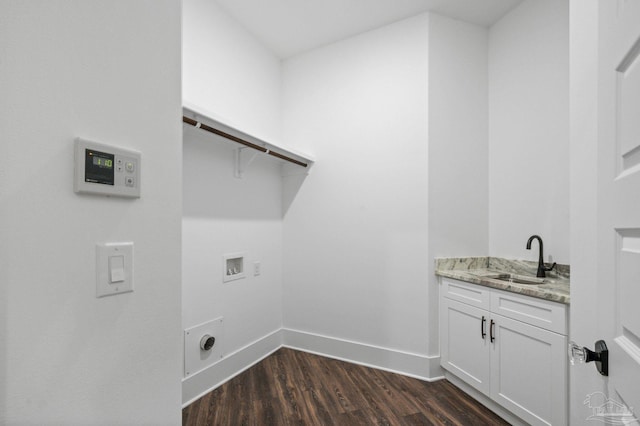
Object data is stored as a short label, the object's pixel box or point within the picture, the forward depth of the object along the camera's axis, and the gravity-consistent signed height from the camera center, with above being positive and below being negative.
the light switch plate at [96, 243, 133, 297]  0.72 -0.14
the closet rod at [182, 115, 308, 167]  1.76 +0.51
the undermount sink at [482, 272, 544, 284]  2.07 -0.47
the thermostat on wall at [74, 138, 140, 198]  0.68 +0.10
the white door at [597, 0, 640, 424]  0.55 +0.03
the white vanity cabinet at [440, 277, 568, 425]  1.57 -0.82
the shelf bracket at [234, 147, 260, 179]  2.43 +0.44
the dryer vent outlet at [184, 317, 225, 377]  2.00 -0.92
